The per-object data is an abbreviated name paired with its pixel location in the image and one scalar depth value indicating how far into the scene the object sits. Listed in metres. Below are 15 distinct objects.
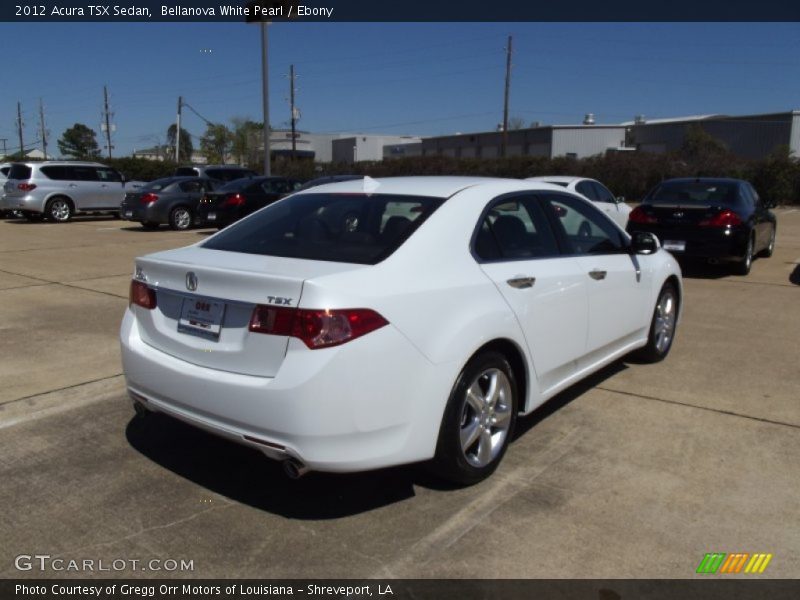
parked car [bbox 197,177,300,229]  17.38
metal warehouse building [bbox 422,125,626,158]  61.06
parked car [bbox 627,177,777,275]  10.15
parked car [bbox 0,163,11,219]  22.11
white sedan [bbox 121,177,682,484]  2.96
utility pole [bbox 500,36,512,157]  46.97
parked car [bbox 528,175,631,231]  11.88
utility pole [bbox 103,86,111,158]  81.31
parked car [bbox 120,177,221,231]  18.36
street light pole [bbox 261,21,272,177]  23.20
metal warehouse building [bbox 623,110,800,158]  49.38
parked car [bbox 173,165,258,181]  22.58
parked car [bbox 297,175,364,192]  15.09
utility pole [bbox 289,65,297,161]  61.83
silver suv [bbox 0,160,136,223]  20.00
